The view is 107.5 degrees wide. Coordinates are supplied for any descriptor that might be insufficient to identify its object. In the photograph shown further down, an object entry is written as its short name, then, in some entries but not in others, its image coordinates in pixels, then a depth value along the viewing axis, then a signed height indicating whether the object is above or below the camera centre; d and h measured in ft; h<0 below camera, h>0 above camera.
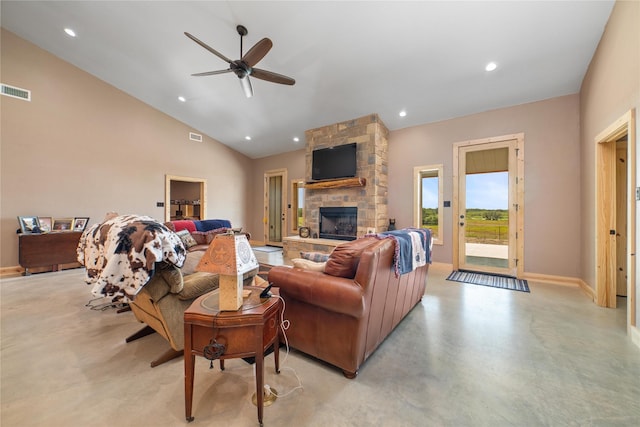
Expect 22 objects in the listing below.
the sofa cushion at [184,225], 15.92 -0.67
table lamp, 3.94 -0.82
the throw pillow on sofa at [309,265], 6.18 -1.32
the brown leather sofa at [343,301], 5.23 -2.00
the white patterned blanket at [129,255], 4.78 -0.84
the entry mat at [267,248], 22.51 -3.24
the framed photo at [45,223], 14.10 -0.50
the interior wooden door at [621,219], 10.37 -0.03
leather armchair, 5.57 -2.09
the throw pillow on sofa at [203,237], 15.90 -1.44
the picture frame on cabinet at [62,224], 14.65 -0.58
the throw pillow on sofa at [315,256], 6.98 -1.22
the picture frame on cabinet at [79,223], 15.29 -0.52
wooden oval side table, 3.97 -2.08
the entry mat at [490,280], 11.85 -3.44
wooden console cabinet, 13.26 -2.04
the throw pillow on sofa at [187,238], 13.97 -1.37
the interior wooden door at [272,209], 25.58 +0.79
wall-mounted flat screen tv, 16.74 +4.09
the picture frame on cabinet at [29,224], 13.43 -0.53
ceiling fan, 8.97 +6.36
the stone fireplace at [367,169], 16.03 +3.35
